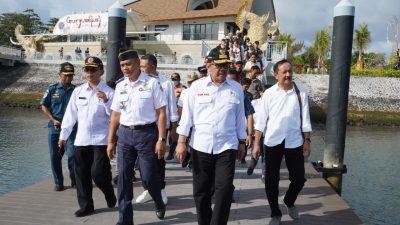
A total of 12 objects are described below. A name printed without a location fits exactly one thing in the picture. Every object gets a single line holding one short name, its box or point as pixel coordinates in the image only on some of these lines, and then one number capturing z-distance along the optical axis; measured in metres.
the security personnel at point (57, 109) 5.54
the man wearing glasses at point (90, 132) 4.49
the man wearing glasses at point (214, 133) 3.57
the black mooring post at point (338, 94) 7.20
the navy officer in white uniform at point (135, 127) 3.96
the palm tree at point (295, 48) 25.22
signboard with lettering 35.31
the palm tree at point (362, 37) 37.31
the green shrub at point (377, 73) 29.17
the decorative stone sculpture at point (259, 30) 24.20
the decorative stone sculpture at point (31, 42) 38.72
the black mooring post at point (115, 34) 7.51
